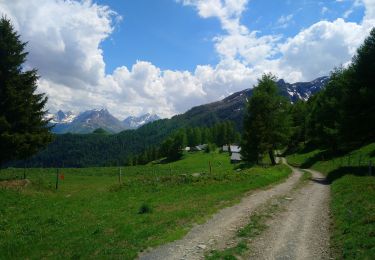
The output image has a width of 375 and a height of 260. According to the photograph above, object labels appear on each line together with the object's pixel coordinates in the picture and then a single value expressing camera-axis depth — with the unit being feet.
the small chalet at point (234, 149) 392.72
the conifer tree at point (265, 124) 183.01
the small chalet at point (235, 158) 343.67
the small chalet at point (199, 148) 563.53
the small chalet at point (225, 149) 487.78
